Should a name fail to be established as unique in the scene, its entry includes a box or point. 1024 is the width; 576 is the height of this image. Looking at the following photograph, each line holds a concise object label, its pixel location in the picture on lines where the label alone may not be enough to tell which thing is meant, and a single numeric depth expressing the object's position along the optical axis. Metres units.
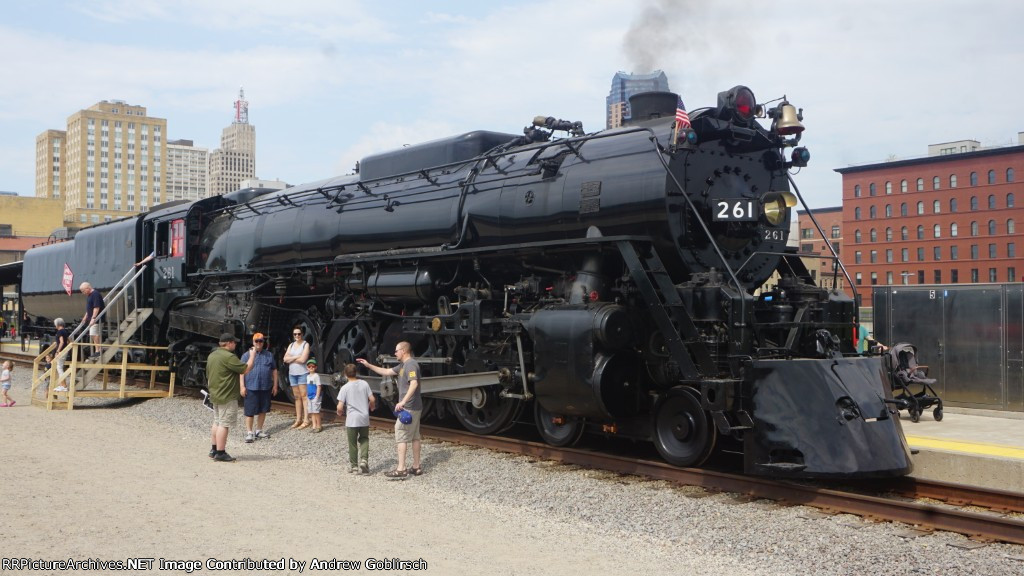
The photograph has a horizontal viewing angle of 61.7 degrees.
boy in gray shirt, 9.76
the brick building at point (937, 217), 75.69
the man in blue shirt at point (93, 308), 17.58
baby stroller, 11.92
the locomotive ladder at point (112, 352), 15.80
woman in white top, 13.12
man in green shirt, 10.35
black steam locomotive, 8.04
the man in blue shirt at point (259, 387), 12.28
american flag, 8.84
